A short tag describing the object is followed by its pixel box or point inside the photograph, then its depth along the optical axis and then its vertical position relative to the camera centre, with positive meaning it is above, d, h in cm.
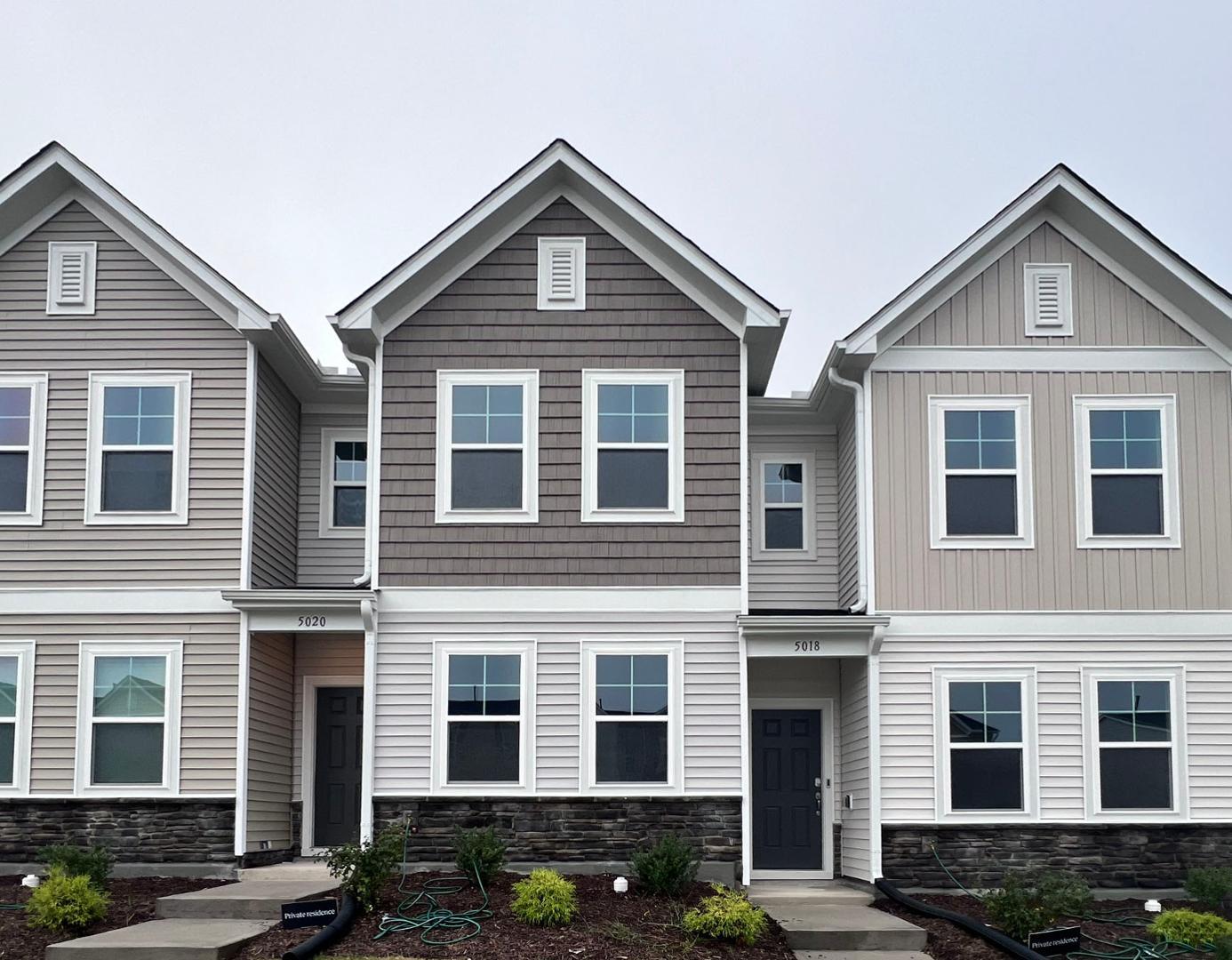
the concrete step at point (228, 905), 1217 -242
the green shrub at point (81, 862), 1218 -205
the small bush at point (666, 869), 1232 -209
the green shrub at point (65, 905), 1128 -227
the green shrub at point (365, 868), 1145 -196
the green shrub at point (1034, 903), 1139 -223
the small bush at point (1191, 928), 1145 -241
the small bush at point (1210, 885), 1259 -225
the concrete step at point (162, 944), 1048 -244
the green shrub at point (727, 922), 1110 -231
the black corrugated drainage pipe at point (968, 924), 1070 -245
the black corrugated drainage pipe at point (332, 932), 1012 -232
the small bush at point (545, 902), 1121 -219
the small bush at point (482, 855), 1227 -197
